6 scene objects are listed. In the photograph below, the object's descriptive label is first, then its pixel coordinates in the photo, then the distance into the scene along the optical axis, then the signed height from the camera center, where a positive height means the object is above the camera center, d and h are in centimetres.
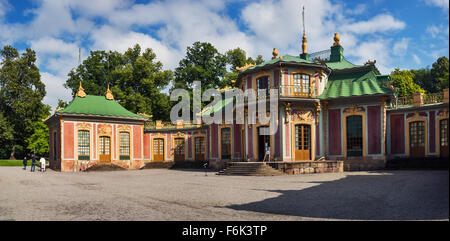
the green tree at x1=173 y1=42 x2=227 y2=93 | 4438 +818
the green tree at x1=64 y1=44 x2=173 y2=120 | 4172 +648
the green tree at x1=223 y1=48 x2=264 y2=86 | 4382 +909
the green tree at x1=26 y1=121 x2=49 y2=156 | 4503 -128
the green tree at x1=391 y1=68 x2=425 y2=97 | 3513 +447
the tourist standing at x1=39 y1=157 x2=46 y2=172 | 2642 -266
